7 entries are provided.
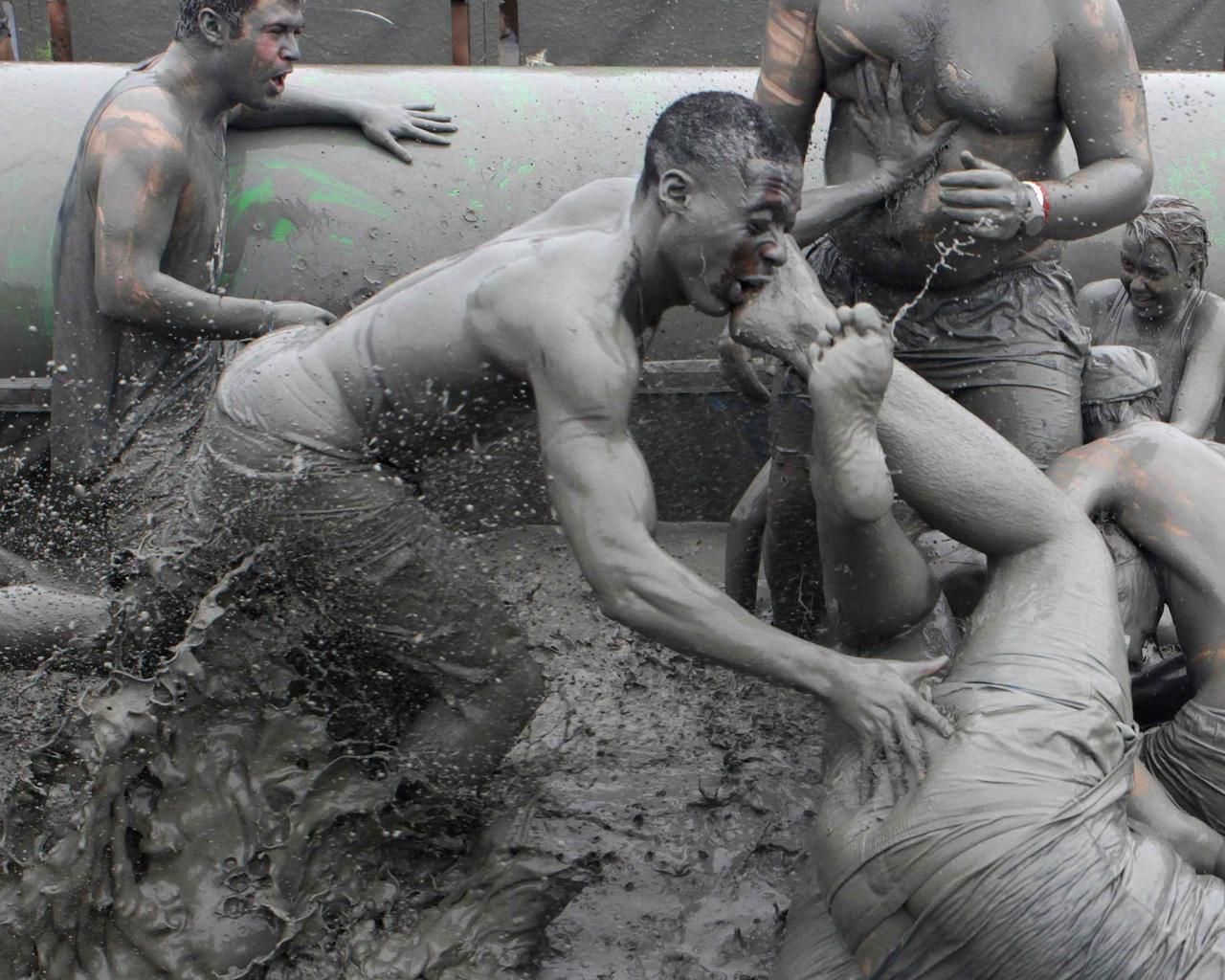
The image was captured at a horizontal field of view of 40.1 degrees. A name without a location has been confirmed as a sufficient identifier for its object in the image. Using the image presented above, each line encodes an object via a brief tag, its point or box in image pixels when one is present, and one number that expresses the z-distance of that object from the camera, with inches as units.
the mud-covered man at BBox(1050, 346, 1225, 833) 134.9
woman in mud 193.2
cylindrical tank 214.4
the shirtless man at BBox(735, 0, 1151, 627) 150.3
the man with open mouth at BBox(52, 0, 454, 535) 186.2
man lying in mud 114.0
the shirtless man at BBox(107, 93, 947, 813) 122.2
